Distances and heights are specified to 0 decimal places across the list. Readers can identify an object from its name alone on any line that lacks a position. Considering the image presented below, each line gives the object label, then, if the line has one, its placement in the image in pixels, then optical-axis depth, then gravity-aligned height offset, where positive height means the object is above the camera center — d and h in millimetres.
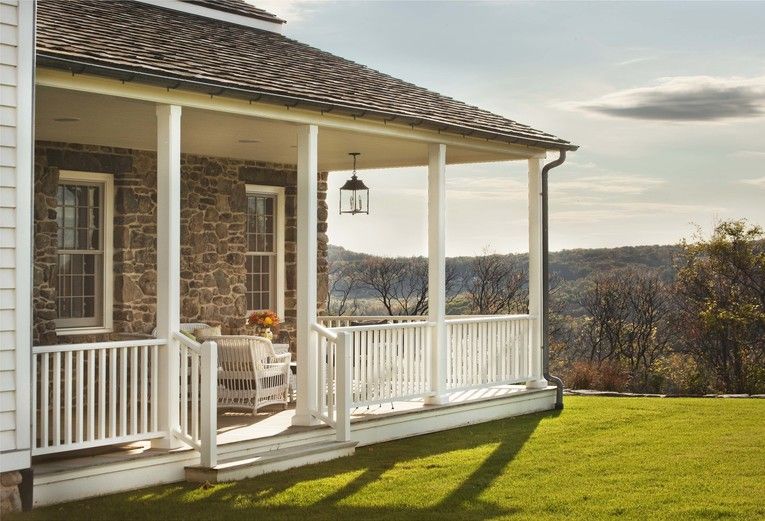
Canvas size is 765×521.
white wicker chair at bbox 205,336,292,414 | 11820 -1033
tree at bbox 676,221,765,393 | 24547 -520
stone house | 8688 +324
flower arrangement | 14062 -597
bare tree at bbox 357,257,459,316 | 30641 -216
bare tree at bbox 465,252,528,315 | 30734 -313
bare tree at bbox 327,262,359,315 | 30859 -491
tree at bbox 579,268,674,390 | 28955 -1284
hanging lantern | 14664 +1023
